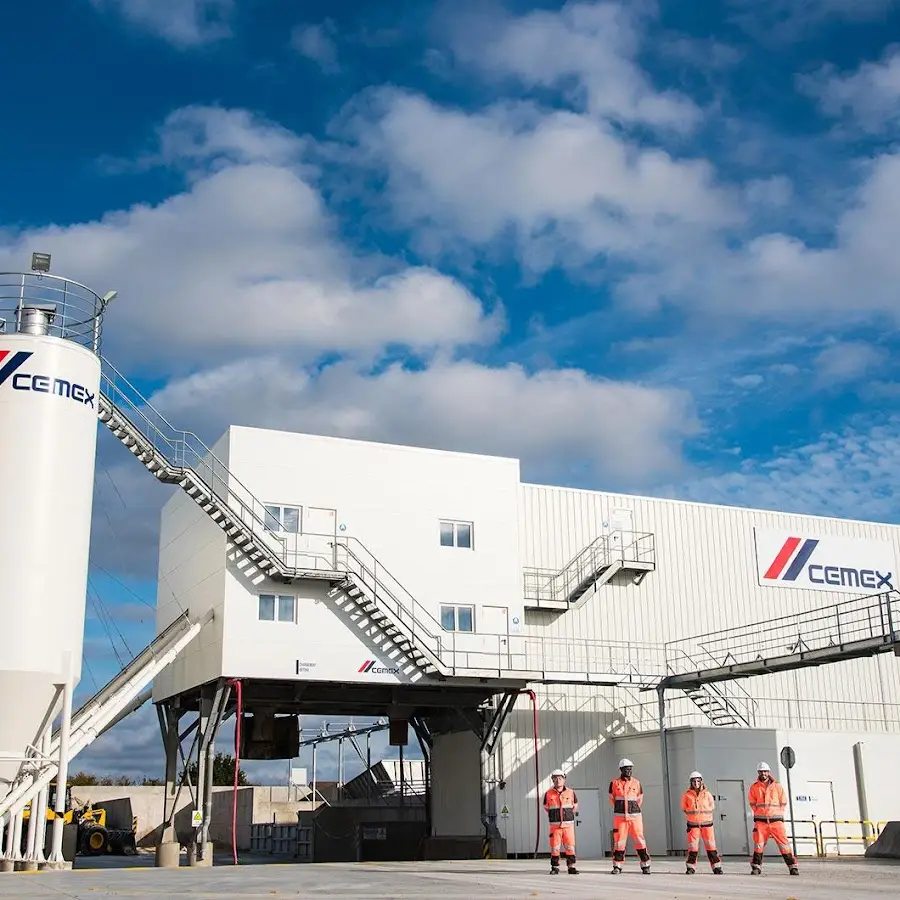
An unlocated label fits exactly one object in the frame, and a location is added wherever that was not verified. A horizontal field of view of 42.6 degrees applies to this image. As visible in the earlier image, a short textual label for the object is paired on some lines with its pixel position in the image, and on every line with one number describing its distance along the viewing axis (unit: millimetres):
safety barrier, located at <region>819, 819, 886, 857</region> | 34281
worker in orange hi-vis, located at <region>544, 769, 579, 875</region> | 23359
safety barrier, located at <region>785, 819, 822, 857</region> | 34125
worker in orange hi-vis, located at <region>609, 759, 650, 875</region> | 23312
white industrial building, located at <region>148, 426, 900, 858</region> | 32469
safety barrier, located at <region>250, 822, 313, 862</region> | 37969
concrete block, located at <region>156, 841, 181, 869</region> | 28922
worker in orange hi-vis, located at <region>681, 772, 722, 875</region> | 23641
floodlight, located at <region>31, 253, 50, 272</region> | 27500
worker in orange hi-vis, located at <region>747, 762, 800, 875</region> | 23516
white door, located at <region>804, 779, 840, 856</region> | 34969
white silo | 24531
